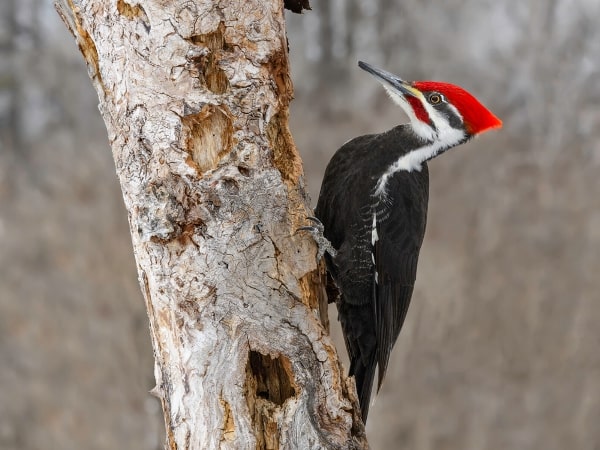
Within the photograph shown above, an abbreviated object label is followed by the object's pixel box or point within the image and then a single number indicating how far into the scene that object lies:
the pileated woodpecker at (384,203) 6.43
